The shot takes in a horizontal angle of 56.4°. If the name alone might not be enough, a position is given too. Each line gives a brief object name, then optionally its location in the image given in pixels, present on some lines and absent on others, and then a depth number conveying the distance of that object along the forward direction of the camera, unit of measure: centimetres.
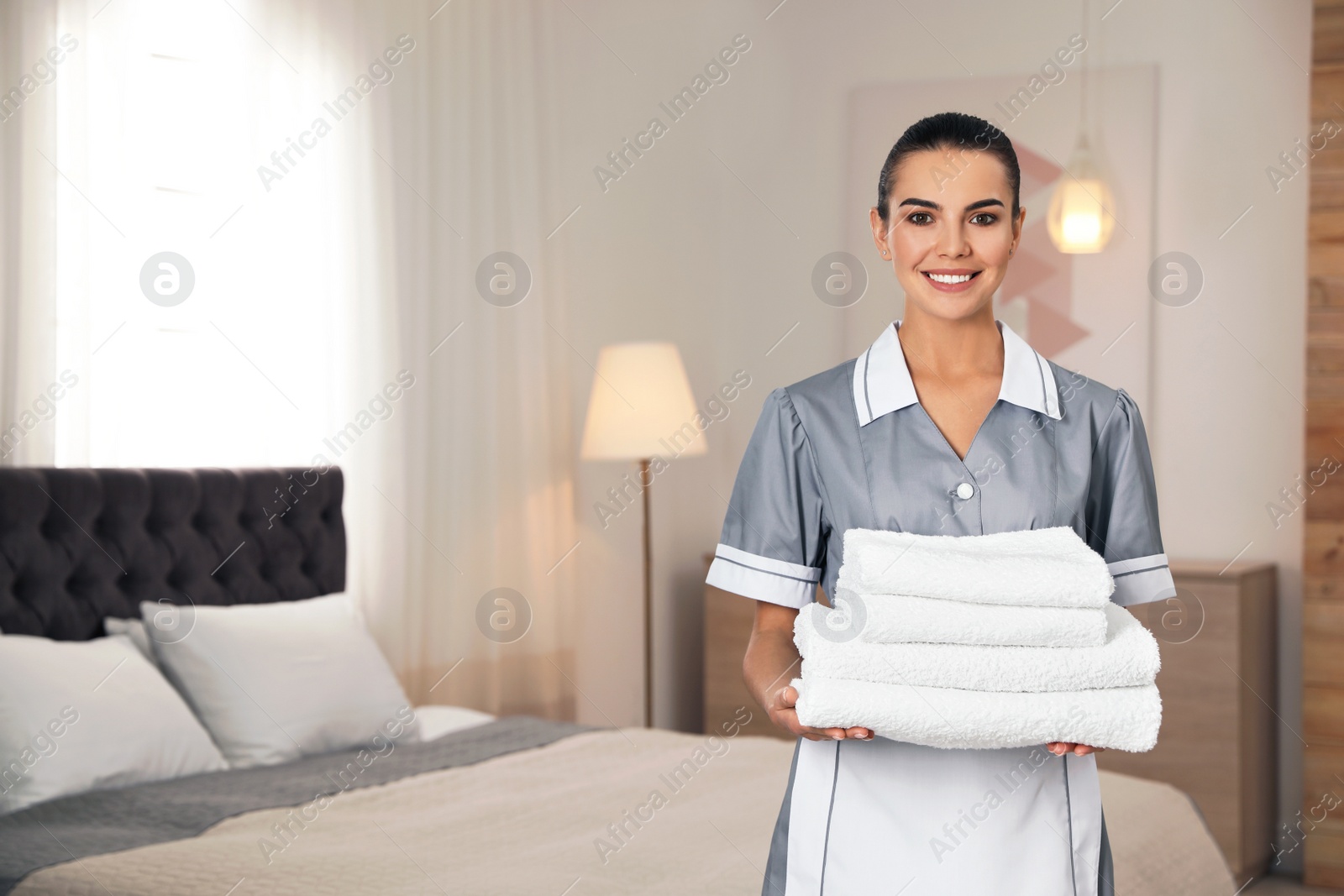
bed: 189
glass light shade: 420
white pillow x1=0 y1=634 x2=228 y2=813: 226
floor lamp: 392
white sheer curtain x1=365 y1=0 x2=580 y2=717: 357
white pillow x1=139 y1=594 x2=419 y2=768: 268
